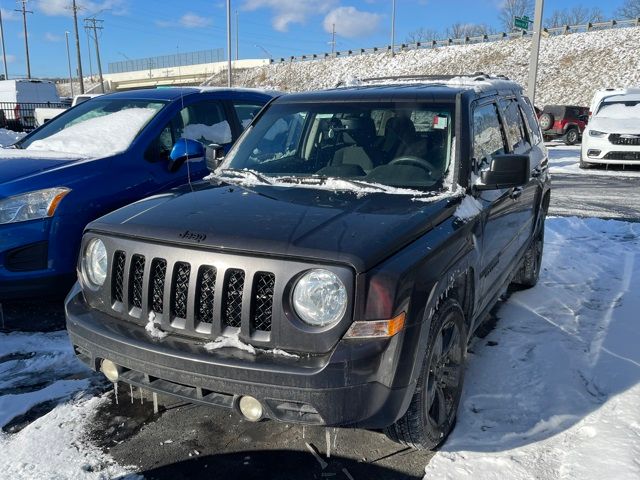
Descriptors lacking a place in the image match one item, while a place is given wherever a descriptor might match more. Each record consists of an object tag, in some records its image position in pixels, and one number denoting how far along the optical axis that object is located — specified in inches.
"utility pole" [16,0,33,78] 1959.9
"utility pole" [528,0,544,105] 569.3
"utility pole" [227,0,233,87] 1073.8
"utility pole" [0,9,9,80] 1839.3
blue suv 158.2
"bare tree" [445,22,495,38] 2896.2
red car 960.3
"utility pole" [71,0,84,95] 1827.0
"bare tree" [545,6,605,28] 2805.6
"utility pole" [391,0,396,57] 2372.0
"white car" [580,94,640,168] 543.2
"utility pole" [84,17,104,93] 2473.2
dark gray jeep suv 89.2
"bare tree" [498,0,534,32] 2616.6
